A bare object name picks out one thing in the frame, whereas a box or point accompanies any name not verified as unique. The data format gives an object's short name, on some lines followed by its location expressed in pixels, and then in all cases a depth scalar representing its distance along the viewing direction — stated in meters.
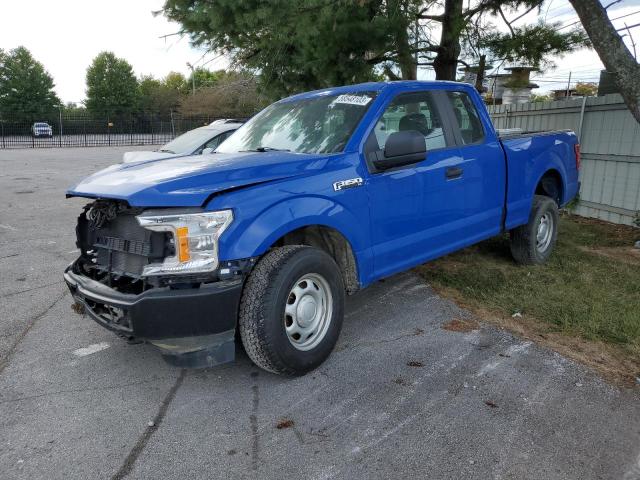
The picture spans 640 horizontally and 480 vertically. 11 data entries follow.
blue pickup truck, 3.08
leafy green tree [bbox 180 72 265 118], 37.78
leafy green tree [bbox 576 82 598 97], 28.89
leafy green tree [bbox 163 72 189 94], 80.62
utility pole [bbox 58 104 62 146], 36.73
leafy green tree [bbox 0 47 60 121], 61.50
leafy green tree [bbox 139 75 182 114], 67.31
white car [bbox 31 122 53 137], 36.38
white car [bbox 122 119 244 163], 9.28
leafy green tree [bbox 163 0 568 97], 6.94
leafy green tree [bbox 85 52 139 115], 73.31
